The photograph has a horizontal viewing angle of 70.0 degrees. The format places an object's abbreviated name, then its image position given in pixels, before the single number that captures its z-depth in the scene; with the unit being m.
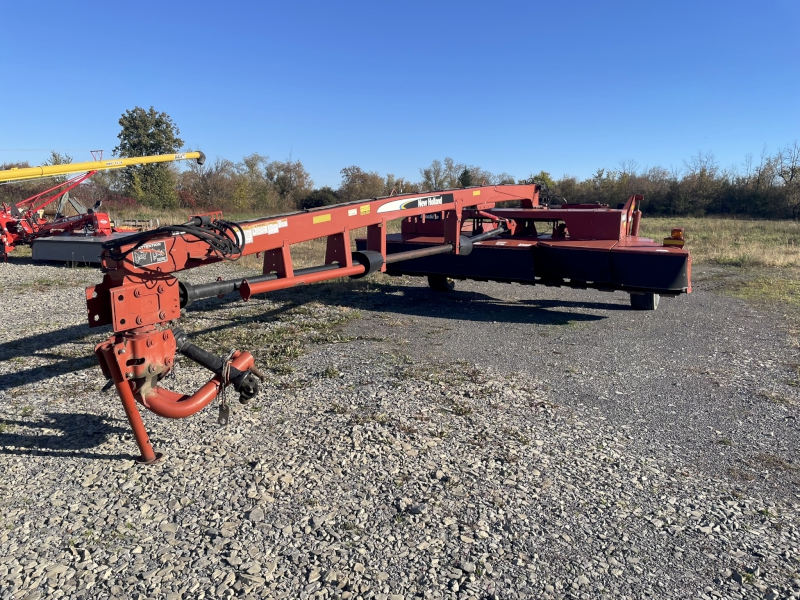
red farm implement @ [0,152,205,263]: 12.72
